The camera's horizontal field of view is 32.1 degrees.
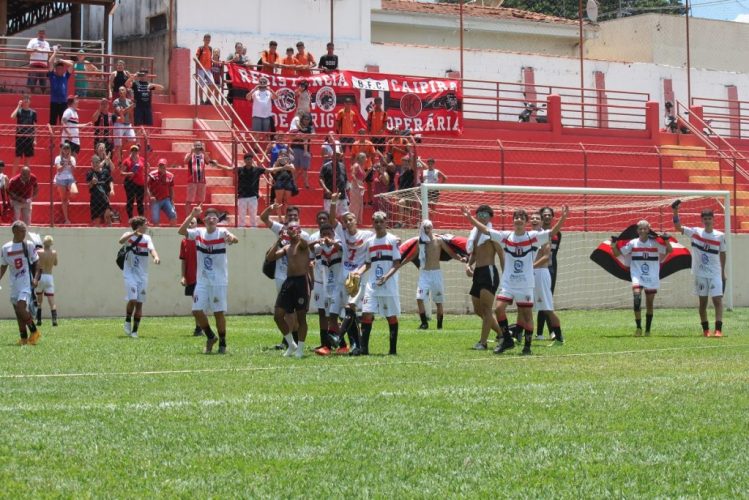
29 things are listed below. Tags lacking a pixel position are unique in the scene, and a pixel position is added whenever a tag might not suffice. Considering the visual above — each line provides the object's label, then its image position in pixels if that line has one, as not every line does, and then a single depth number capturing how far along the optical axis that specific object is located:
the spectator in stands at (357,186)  29.31
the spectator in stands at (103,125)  28.23
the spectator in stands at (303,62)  34.12
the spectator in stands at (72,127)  27.45
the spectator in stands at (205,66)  33.22
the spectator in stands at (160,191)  27.19
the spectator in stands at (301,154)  29.67
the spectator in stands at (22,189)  25.47
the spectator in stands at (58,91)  29.80
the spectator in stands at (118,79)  31.33
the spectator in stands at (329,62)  34.83
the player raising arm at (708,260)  20.66
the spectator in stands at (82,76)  33.84
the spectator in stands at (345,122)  32.66
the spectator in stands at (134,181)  27.14
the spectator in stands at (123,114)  29.16
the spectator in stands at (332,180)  28.77
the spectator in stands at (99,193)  26.86
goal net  28.58
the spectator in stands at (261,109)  31.58
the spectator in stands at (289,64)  33.94
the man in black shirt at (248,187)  27.59
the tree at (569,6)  66.00
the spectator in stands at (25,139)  27.16
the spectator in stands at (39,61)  32.88
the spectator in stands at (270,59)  33.77
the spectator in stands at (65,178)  26.72
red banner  33.31
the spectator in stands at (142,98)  30.41
